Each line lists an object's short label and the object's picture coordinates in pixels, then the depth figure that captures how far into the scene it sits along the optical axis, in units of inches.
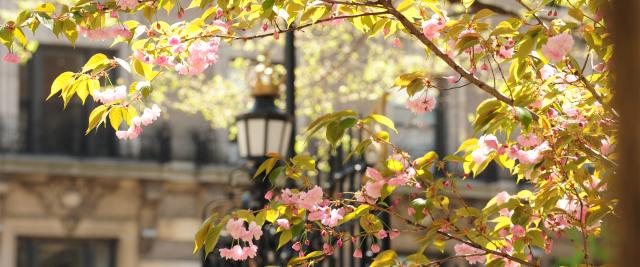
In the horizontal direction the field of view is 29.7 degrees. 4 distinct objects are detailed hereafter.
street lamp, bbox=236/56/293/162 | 402.9
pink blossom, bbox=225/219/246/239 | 206.2
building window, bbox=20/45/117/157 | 889.5
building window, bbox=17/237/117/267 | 884.0
